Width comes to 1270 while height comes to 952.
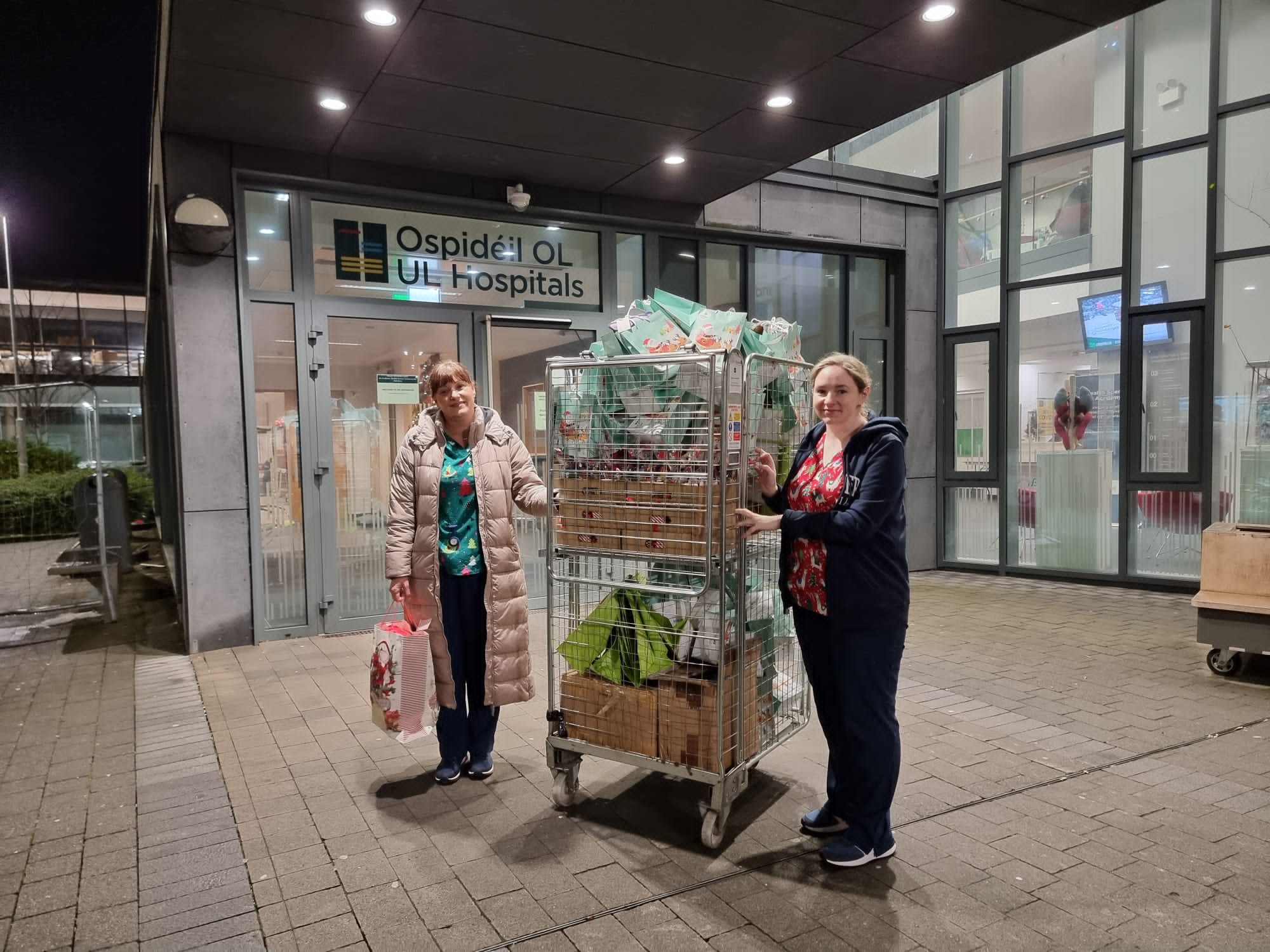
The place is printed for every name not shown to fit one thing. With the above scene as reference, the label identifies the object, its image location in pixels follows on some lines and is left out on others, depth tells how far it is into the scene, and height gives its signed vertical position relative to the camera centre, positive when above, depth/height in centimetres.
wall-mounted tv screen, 773 +116
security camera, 670 +202
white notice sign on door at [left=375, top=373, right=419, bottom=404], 643 +45
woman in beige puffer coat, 346 -47
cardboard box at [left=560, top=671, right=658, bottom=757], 306 -105
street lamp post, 1093 +49
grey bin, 748 -64
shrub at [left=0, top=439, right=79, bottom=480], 1328 -18
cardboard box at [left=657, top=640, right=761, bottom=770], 295 -102
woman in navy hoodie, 270 -48
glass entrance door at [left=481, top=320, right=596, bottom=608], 690 +48
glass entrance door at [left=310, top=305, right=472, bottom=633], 626 +12
